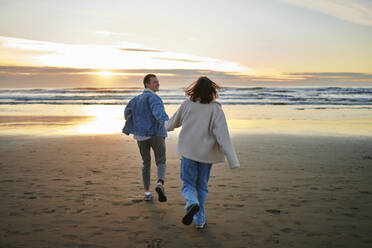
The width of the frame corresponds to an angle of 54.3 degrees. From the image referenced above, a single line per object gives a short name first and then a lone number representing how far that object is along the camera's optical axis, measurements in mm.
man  4754
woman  3781
